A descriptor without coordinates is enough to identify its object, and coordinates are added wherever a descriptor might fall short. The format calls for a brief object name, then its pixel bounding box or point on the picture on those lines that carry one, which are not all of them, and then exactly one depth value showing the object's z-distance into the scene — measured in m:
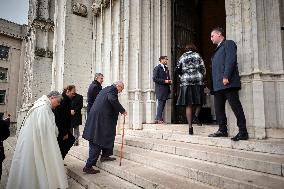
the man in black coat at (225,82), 3.97
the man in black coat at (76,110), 7.01
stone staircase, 2.97
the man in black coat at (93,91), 6.30
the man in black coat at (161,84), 6.48
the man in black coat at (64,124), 4.51
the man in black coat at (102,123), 4.43
